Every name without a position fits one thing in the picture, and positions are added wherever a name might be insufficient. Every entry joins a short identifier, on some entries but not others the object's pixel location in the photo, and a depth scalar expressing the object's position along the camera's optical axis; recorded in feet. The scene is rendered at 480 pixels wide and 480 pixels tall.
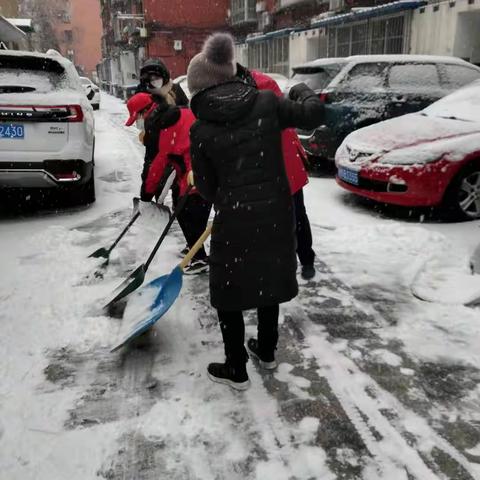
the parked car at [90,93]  21.40
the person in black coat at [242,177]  6.59
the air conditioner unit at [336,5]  56.18
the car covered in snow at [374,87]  22.65
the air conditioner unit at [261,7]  82.53
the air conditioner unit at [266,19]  78.43
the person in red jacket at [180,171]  11.30
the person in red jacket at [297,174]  9.81
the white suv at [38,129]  15.35
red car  16.02
